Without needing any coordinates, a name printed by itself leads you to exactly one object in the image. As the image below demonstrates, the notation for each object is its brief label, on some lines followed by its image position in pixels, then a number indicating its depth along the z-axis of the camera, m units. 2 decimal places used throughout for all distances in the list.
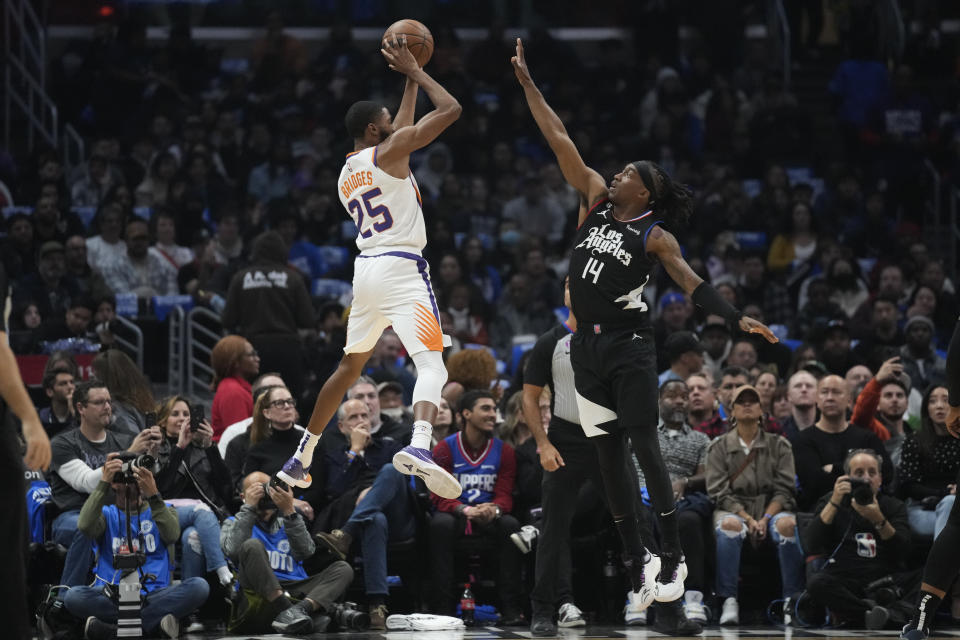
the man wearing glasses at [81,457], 18.37
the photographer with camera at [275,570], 18.11
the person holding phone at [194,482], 19.00
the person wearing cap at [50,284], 26.75
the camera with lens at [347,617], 18.56
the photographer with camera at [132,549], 17.62
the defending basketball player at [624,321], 15.49
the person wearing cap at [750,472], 20.28
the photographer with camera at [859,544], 19.09
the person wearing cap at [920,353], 26.48
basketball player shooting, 15.75
